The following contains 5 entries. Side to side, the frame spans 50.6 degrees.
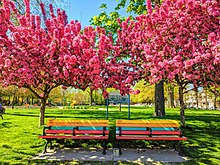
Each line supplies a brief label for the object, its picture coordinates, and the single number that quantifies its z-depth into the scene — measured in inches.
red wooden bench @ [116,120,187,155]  273.8
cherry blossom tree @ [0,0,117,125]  292.4
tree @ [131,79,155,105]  1713.6
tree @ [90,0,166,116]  626.2
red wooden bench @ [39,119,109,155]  276.7
